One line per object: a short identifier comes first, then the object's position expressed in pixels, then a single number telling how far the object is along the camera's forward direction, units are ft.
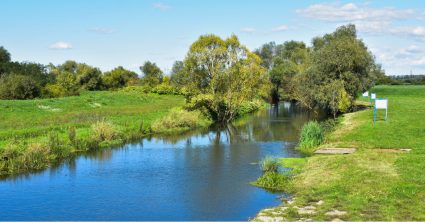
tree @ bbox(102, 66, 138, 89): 366.63
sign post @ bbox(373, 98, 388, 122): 116.67
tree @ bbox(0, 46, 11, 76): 278.60
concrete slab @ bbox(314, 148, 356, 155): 91.67
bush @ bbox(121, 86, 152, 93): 313.20
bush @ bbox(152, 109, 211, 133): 147.54
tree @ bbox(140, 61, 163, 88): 350.72
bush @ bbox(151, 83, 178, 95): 308.81
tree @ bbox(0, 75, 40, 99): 208.33
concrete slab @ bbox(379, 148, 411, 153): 85.97
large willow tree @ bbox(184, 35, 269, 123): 180.86
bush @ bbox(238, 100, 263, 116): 232.67
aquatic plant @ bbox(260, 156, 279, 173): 80.02
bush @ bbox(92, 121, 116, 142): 117.23
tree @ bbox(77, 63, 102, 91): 345.10
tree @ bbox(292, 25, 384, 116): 183.52
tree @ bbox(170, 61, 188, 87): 184.38
